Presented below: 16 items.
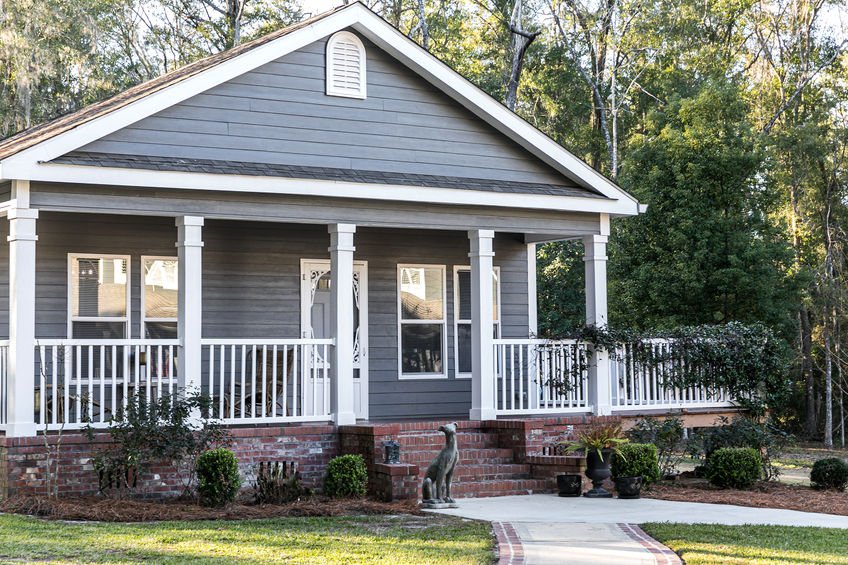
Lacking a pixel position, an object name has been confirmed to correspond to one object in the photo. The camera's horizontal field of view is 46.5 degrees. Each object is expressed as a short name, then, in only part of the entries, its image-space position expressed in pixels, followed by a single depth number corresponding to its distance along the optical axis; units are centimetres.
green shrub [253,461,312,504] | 1098
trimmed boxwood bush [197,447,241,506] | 1055
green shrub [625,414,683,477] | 1354
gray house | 1117
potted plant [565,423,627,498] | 1200
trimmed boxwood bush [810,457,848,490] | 1336
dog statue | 1085
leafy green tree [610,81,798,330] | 2155
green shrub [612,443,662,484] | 1195
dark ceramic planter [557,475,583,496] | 1202
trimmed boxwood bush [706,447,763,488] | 1301
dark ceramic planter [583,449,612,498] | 1198
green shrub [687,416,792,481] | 1383
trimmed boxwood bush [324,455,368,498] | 1127
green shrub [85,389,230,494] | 1055
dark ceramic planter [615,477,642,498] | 1173
